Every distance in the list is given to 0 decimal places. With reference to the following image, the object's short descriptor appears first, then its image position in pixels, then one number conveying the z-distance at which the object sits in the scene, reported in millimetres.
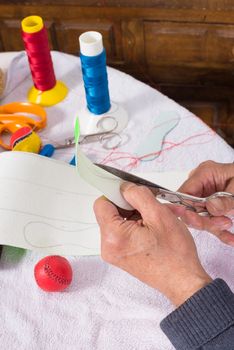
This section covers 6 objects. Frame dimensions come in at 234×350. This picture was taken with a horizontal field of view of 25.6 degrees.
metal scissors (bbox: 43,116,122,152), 1031
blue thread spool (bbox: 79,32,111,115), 981
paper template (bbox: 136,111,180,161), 1008
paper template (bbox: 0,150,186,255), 856
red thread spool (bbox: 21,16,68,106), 1055
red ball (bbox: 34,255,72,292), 801
